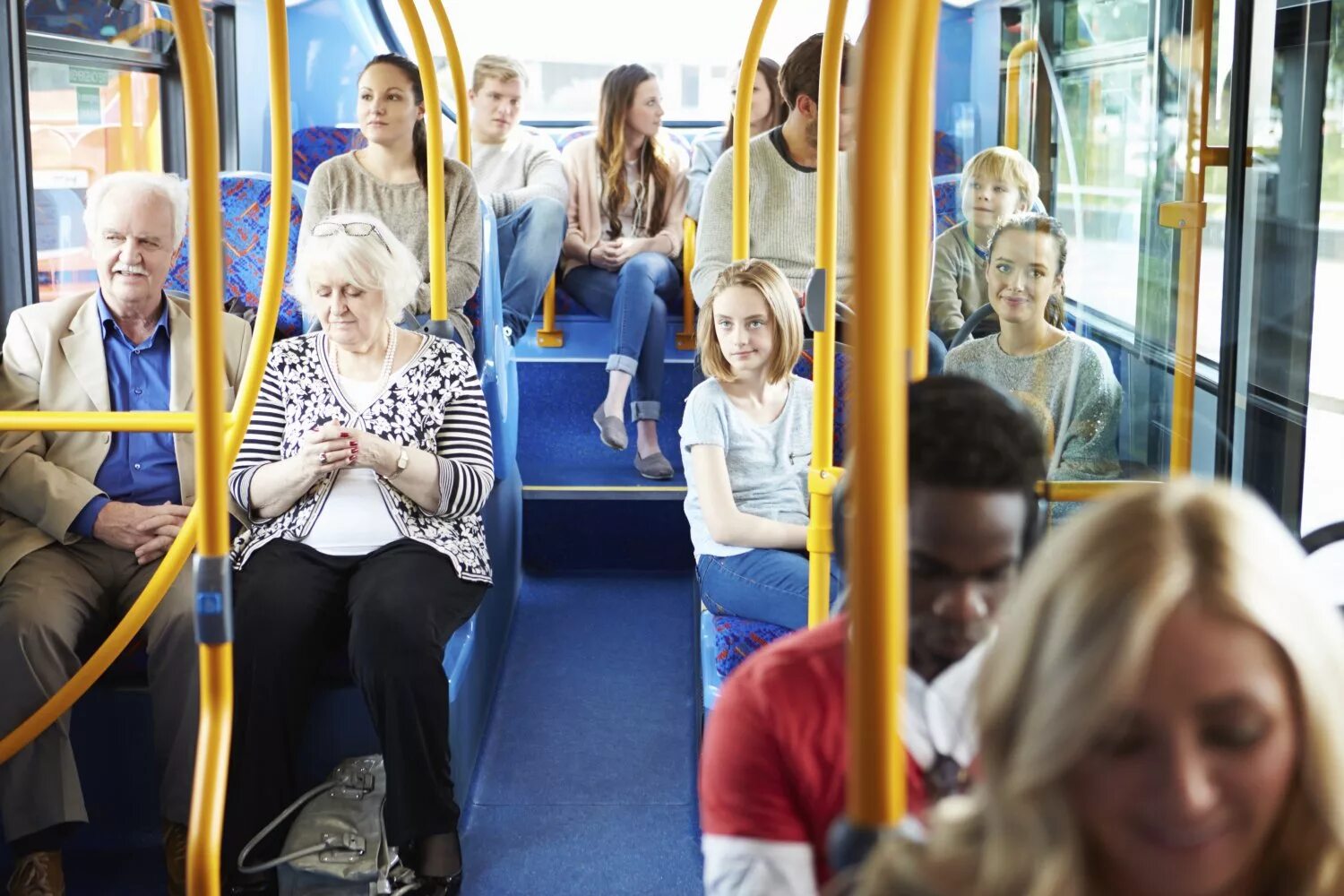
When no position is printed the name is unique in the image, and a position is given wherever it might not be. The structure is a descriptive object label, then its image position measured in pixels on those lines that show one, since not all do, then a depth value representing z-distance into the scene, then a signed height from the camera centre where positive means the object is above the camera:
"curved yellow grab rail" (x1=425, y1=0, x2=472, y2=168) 4.26 +0.44
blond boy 3.23 +0.04
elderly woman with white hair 2.97 -0.62
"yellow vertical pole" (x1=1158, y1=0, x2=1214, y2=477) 2.62 +0.01
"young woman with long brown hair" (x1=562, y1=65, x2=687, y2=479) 5.72 +0.18
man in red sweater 1.25 -0.38
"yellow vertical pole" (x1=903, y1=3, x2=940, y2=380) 1.50 +0.05
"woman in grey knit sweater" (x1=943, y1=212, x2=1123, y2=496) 2.59 -0.21
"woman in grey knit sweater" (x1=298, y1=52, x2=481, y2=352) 4.04 +0.19
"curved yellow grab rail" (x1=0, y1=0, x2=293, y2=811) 2.52 -0.31
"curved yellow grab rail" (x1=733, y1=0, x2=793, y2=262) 3.33 +0.20
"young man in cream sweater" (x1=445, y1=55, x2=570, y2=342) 5.36 +0.26
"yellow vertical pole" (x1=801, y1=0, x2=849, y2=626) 2.45 -0.18
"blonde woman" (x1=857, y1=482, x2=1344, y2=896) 0.92 -0.29
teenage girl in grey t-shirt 3.23 -0.47
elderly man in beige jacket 2.90 -0.55
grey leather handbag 2.91 -1.20
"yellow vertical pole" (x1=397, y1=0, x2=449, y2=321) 3.75 +0.14
